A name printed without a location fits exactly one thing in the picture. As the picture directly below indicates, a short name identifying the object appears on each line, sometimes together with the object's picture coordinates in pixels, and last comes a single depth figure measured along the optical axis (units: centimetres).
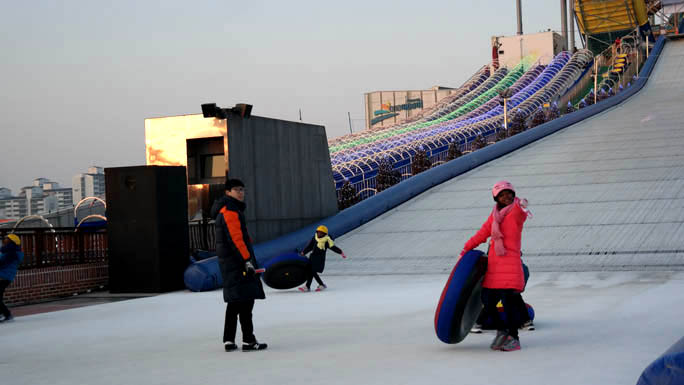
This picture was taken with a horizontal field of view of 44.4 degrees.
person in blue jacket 1041
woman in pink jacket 672
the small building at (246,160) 1597
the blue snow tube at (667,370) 382
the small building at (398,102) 10462
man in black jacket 718
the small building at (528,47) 6906
